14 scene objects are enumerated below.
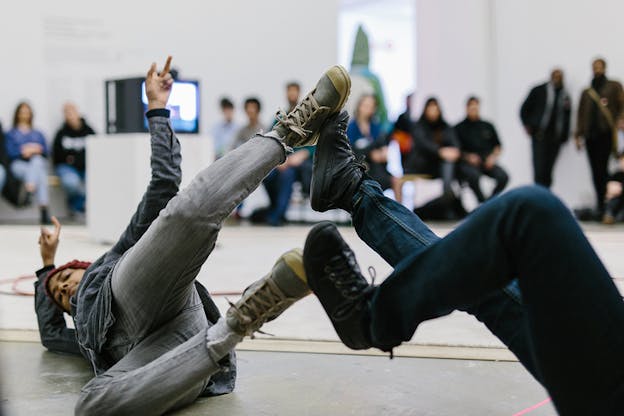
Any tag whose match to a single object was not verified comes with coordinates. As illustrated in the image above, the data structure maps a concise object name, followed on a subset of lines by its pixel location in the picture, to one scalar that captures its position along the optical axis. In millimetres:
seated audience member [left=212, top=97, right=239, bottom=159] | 8773
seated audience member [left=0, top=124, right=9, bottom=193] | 8352
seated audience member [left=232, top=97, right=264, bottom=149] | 8273
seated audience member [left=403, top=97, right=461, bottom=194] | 7828
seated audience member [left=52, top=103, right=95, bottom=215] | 8969
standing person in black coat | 8984
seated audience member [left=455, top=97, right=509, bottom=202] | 8109
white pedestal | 5621
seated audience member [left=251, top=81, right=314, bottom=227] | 7781
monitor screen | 5770
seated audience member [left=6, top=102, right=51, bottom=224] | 8508
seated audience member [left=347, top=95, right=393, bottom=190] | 7398
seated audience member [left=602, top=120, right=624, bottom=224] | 7793
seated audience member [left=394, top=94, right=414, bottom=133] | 8234
